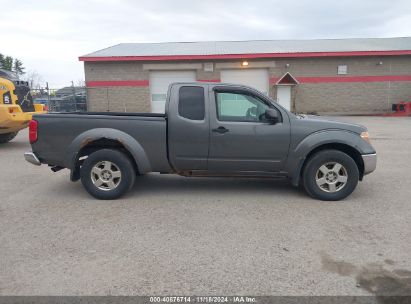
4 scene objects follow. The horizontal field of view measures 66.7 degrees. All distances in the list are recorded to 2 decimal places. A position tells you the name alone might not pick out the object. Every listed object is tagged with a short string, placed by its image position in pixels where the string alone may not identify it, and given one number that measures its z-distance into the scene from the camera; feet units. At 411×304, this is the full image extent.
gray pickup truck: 15.55
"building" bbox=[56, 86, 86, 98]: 78.16
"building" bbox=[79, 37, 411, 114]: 65.36
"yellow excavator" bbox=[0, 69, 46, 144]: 28.07
